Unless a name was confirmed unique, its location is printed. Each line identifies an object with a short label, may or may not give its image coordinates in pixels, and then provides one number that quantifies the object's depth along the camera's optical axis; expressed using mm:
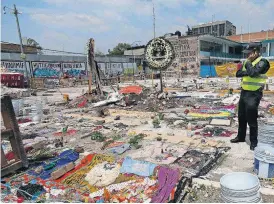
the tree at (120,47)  73562
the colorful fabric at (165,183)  3328
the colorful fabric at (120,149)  5320
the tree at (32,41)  60203
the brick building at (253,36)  54594
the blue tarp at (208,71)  32844
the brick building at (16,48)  30966
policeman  4848
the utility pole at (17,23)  24138
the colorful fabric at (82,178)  3817
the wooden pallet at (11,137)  4172
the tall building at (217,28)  73950
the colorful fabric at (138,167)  4107
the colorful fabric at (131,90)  12930
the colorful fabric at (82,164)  4152
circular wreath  12820
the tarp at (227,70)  30825
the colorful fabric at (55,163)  4301
